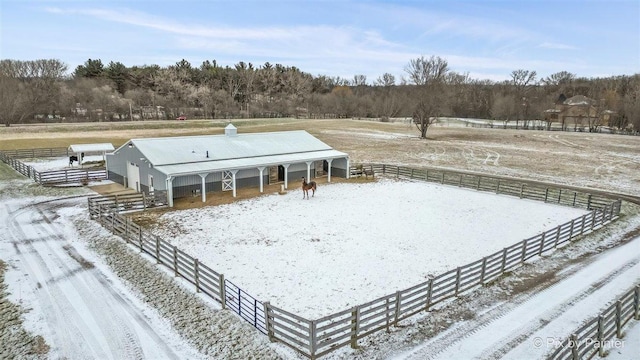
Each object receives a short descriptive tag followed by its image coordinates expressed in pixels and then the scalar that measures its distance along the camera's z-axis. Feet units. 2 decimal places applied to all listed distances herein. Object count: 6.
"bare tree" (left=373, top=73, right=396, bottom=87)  495.00
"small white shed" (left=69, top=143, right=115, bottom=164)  116.67
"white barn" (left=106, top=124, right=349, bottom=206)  82.94
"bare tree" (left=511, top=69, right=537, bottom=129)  400.82
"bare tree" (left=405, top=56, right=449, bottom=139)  205.21
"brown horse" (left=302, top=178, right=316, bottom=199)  84.64
